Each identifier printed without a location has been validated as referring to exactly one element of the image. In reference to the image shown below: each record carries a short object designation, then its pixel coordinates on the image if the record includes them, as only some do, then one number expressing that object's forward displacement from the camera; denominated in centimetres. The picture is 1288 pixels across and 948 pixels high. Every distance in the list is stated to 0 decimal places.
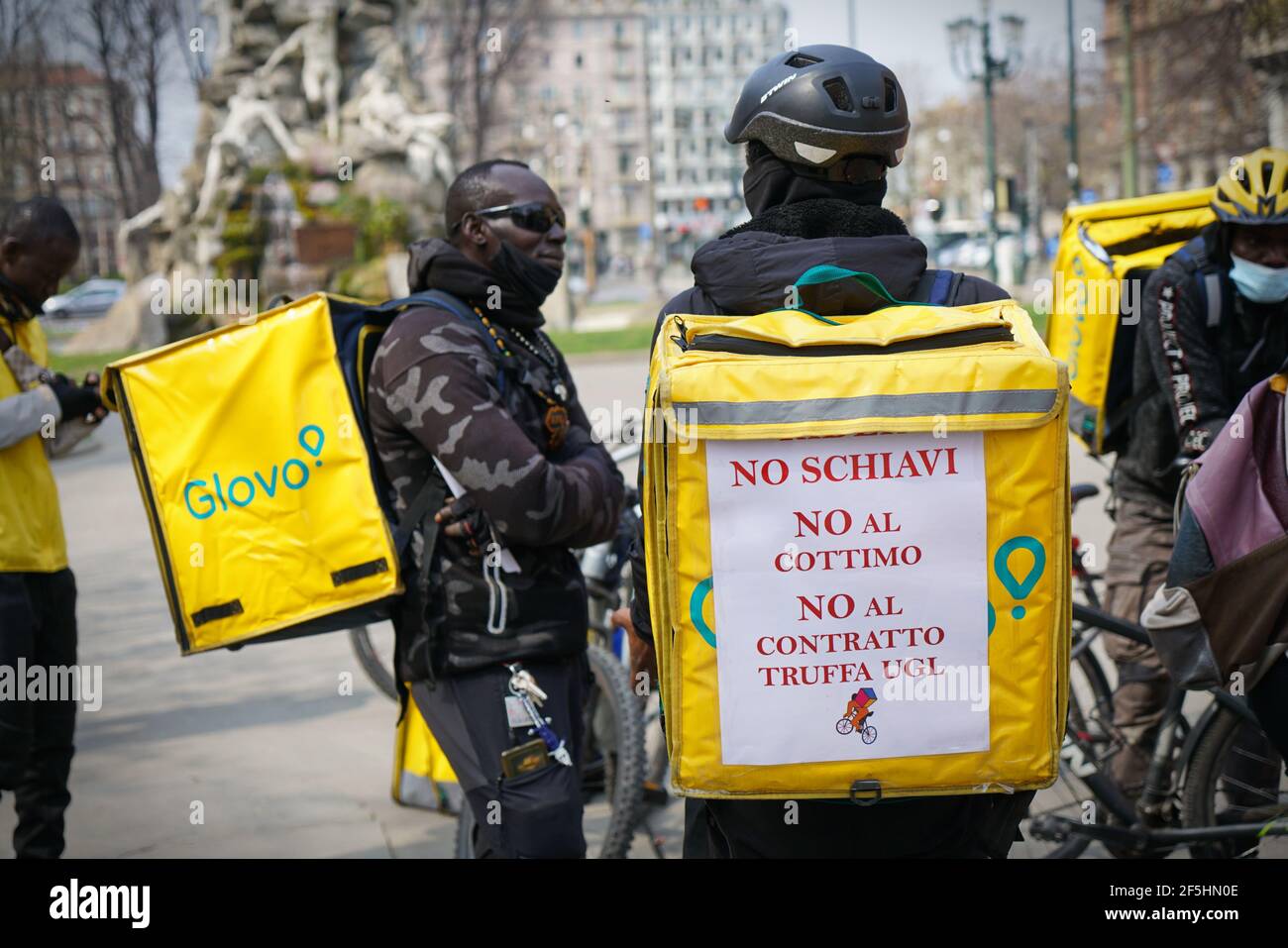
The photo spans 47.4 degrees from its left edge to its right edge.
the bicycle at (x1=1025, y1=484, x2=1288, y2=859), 402
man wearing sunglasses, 314
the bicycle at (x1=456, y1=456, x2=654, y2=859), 466
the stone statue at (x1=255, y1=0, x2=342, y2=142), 2577
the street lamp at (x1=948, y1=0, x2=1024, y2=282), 2439
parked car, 5072
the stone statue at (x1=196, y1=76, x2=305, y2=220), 2544
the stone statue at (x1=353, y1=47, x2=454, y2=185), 2581
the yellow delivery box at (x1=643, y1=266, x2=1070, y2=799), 200
